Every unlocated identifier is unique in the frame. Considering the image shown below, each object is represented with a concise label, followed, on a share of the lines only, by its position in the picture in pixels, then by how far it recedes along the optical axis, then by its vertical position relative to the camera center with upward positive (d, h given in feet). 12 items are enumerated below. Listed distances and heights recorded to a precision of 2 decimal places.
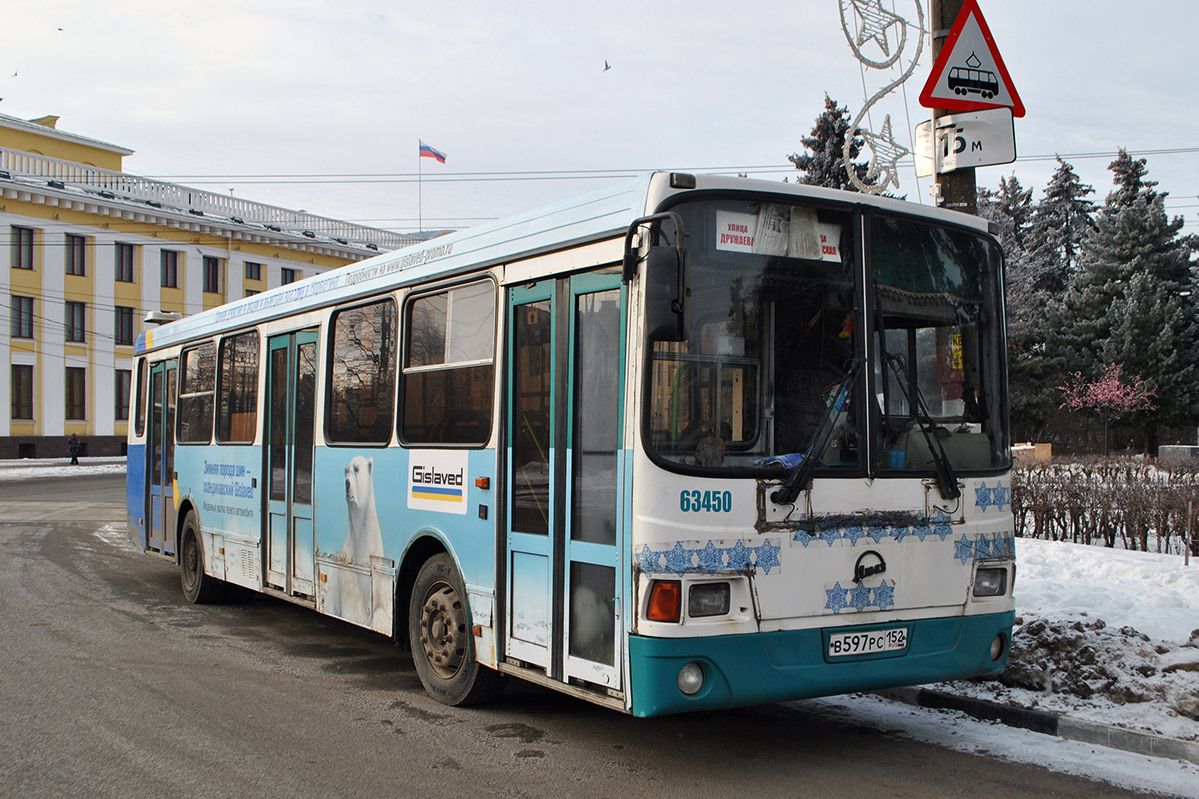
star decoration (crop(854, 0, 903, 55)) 42.24 +15.88
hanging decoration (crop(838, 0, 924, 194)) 42.22 +14.51
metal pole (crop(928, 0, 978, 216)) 24.63 +5.72
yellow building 161.27 +26.47
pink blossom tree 148.58 +3.94
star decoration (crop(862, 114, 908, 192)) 45.44 +11.53
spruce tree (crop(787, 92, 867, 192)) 132.98 +34.33
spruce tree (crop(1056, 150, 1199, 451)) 152.46 +16.64
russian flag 104.63 +26.49
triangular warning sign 24.39 +8.07
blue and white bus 16.67 -0.46
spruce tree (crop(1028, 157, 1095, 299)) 199.62 +39.64
